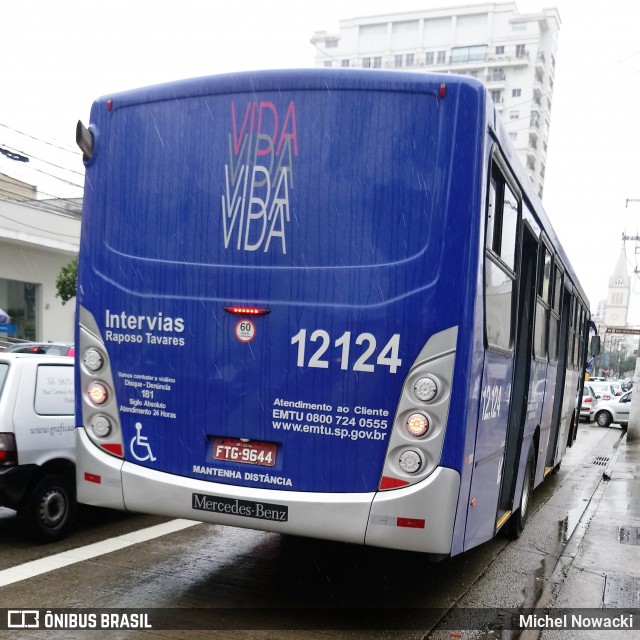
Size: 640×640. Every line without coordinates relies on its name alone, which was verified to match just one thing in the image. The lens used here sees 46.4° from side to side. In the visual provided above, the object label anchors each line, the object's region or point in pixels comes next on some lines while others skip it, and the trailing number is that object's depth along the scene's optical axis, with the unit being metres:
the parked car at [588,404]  28.20
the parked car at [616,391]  33.16
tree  32.76
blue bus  4.29
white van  5.93
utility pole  21.38
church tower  137.62
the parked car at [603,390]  30.64
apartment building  85.56
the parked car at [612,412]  27.08
